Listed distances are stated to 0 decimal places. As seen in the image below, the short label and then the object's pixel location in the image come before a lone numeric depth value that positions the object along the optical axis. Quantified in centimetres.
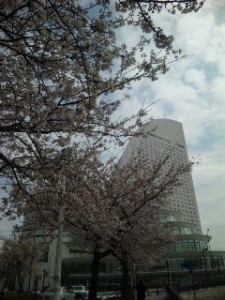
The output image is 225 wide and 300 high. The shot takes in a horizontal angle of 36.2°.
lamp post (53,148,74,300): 1000
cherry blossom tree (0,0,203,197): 668
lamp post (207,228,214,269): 7025
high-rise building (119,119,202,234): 10890
